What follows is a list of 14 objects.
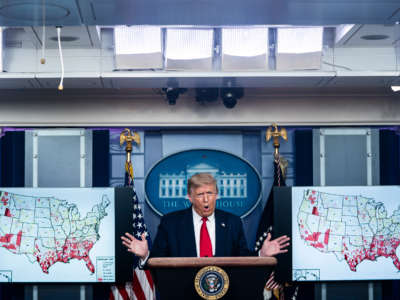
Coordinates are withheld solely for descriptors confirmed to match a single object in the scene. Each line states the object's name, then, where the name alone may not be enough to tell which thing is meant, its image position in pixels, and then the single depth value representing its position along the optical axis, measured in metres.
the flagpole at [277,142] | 5.06
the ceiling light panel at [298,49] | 4.88
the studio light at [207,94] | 5.41
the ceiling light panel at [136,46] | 4.86
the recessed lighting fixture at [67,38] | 4.80
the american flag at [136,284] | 4.98
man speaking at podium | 3.82
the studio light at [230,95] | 5.36
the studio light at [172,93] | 5.38
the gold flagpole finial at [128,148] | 5.00
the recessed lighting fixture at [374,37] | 4.83
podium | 2.91
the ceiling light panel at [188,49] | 4.87
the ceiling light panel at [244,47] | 4.88
